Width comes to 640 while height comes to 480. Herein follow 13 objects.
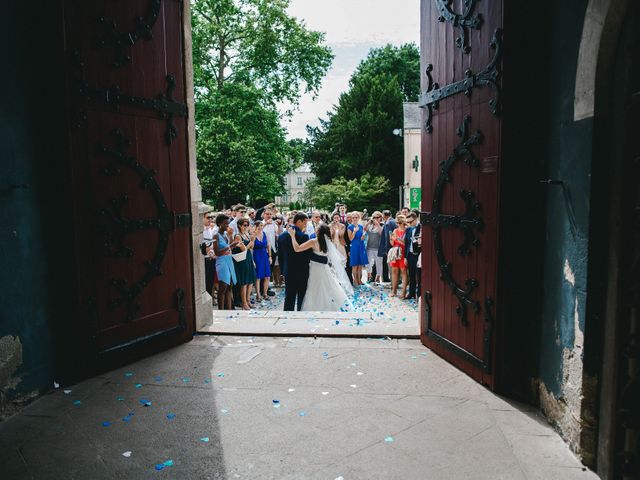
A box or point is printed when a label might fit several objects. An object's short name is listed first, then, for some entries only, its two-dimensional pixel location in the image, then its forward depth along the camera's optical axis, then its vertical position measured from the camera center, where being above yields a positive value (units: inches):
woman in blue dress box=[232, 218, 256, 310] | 377.1 -56.2
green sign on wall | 963.3 -19.5
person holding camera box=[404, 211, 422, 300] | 385.7 -48.8
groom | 322.3 -49.1
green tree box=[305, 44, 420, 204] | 1397.6 +144.8
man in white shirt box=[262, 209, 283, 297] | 477.4 -44.0
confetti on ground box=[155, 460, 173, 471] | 120.0 -64.8
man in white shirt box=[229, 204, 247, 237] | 387.1 -22.5
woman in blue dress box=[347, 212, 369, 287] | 472.1 -56.8
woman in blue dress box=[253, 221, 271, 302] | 418.0 -57.6
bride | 326.6 -63.5
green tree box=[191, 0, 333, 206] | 870.4 +191.7
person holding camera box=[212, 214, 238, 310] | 347.9 -49.7
